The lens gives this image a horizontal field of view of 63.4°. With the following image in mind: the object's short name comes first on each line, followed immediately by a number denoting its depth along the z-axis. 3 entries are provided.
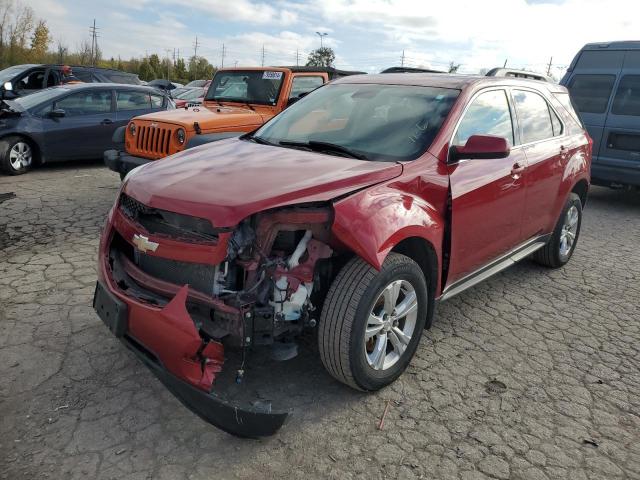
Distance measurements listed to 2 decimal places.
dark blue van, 7.88
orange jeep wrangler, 6.27
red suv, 2.56
